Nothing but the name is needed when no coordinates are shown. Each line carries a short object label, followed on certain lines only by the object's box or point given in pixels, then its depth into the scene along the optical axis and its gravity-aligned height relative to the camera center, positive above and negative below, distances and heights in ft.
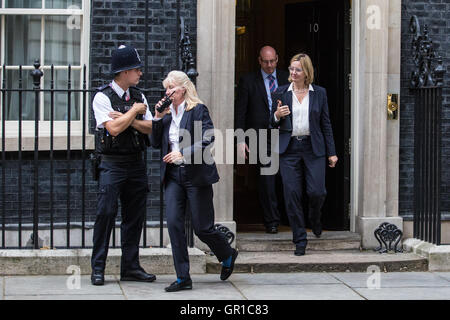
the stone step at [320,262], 28.50 -3.46
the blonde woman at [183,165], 24.72 -0.40
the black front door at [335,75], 33.09 +2.75
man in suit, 32.73 +1.66
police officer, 25.03 +0.12
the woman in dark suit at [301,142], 29.63 +0.28
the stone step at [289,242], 31.09 -3.08
